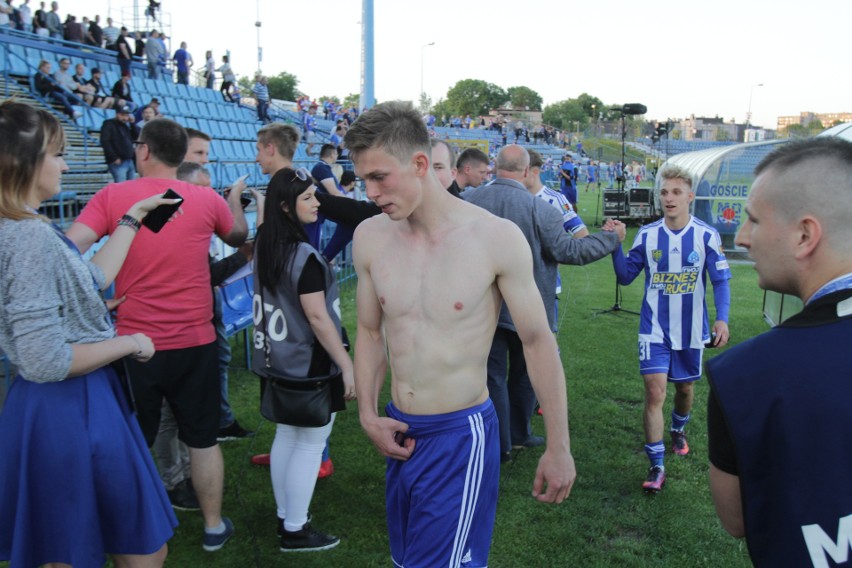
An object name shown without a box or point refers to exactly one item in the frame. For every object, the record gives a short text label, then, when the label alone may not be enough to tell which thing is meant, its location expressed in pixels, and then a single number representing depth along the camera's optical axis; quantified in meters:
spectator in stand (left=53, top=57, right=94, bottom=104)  13.55
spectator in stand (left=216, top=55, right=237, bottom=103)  22.83
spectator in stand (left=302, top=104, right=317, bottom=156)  24.04
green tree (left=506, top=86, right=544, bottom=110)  137.88
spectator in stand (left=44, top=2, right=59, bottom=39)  16.71
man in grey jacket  4.48
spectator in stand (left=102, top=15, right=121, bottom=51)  18.47
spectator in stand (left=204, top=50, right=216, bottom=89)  23.23
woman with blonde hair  2.08
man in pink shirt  3.24
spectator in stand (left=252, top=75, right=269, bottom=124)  22.91
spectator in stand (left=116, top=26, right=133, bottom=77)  16.90
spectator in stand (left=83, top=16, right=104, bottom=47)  17.66
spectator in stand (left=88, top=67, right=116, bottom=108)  14.45
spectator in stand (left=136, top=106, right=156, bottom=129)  12.50
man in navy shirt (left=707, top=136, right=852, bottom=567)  1.24
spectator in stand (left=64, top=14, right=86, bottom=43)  17.08
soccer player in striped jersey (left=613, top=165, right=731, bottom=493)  4.50
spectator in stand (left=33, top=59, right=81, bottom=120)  13.18
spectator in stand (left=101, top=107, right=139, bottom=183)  11.05
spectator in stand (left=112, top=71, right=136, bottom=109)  14.63
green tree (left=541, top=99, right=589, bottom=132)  123.88
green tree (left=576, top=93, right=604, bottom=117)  134.54
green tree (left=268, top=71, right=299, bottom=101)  99.44
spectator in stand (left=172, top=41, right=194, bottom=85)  20.89
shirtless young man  2.27
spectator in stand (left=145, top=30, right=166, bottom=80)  19.19
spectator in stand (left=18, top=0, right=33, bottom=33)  16.09
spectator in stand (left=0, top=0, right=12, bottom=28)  14.96
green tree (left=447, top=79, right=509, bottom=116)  121.52
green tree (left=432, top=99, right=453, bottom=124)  117.36
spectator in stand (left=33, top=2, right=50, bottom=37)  16.62
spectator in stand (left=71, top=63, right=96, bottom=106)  13.87
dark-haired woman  3.35
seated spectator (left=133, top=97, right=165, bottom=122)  13.13
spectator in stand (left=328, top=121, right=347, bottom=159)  17.81
